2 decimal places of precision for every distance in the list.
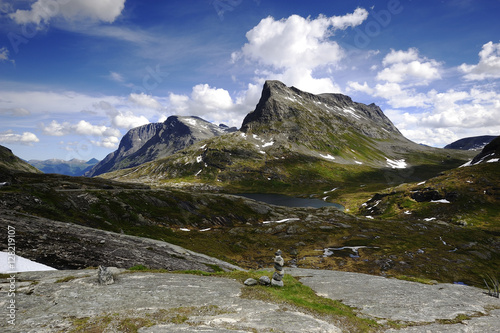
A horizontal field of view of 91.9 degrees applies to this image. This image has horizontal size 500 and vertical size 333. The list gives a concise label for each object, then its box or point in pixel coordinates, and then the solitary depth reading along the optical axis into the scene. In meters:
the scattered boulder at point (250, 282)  23.31
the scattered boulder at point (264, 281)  23.47
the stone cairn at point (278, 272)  23.16
